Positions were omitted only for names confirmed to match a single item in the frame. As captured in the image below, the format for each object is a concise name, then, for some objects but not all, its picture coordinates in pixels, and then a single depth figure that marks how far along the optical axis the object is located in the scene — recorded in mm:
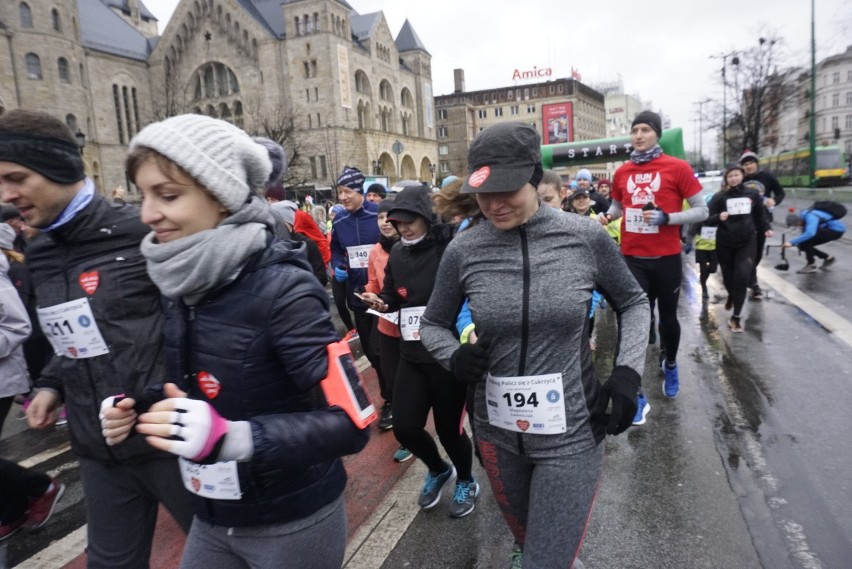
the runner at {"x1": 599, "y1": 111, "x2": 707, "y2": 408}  4777
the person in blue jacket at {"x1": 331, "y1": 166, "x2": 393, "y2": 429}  5668
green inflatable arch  15719
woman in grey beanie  1593
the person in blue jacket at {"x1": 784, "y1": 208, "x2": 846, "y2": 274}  11151
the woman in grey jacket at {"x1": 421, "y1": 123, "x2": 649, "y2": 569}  2088
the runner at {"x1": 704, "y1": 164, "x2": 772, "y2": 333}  7262
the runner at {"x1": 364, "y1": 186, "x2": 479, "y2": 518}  3467
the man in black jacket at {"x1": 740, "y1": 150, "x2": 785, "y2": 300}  9242
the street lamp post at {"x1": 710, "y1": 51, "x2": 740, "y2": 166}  35594
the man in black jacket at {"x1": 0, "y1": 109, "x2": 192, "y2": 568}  2164
